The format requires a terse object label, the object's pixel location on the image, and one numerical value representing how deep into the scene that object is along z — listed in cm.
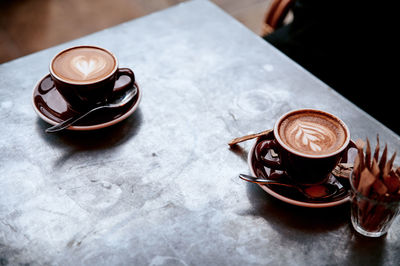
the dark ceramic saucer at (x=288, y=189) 75
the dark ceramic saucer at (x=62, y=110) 92
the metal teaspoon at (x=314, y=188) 78
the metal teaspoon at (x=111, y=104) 89
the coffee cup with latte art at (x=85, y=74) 90
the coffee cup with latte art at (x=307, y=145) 75
